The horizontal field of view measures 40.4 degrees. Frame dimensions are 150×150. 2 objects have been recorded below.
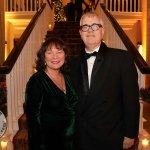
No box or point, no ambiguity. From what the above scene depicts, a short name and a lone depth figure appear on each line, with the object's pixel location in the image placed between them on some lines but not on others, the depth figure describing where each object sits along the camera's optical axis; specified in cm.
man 140
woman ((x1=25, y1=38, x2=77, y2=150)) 140
